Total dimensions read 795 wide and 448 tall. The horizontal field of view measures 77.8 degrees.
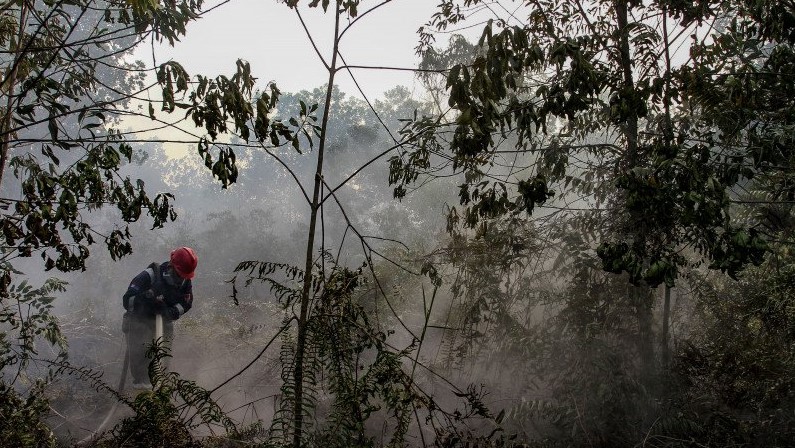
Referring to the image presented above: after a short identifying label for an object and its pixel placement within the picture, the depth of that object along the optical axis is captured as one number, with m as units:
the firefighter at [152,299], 6.97
